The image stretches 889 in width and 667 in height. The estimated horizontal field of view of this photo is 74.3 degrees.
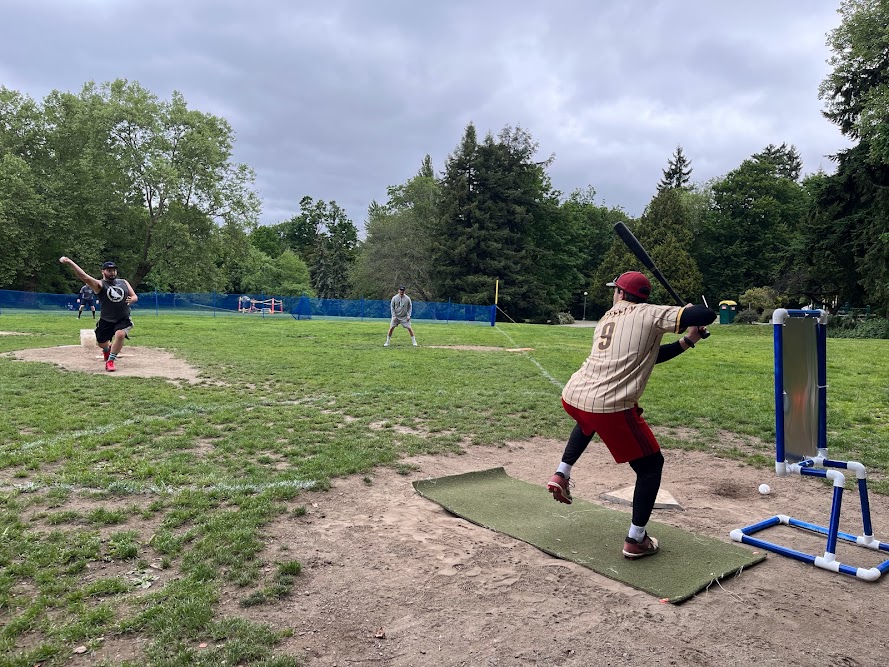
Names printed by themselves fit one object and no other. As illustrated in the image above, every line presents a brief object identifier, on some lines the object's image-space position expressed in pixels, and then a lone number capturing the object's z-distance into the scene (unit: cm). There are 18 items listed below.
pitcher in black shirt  1084
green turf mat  352
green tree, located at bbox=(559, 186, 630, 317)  6662
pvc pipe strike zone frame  383
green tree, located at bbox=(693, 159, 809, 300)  6112
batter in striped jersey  364
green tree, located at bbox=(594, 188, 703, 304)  5822
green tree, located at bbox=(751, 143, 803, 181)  7830
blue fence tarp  3763
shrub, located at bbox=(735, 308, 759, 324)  4678
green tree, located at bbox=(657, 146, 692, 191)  8619
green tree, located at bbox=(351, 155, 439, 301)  5972
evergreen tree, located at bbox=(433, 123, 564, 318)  5575
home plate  488
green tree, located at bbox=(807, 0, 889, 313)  2852
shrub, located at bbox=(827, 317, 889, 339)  2867
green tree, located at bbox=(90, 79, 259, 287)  4375
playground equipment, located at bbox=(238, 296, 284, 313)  4379
